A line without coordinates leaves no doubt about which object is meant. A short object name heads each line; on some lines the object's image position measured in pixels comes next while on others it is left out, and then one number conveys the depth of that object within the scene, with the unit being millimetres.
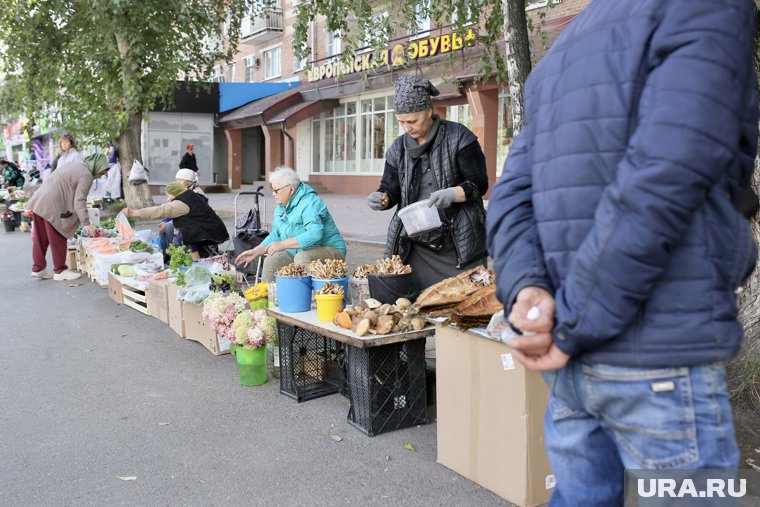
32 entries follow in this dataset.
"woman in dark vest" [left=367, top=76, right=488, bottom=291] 4102
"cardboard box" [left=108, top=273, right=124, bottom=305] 7955
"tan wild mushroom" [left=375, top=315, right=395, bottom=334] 3719
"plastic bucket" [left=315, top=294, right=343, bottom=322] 4043
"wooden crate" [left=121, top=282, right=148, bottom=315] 7402
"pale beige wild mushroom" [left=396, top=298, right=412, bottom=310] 3898
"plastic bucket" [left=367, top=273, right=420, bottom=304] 4043
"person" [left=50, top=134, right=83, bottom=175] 9539
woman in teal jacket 5699
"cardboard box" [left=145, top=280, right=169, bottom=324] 6750
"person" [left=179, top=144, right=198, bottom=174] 22141
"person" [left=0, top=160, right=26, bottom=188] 21703
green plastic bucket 4836
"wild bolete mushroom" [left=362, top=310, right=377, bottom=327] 3768
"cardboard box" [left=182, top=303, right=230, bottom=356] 5719
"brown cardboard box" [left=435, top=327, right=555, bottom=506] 2945
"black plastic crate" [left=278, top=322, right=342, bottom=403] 4586
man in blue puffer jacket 1269
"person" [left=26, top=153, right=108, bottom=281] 9016
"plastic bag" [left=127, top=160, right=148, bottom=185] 15828
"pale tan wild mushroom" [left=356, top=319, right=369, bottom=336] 3684
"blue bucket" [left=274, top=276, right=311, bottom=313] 4324
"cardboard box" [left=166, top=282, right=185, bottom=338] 6316
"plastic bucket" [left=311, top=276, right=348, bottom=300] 4301
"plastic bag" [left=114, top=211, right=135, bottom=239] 9075
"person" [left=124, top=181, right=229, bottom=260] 8109
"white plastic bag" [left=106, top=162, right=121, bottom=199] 17766
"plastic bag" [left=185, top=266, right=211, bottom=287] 6223
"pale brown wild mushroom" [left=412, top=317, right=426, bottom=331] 3855
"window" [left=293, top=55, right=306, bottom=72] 27628
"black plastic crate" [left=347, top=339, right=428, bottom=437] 3865
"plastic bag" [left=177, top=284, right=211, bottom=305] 5840
